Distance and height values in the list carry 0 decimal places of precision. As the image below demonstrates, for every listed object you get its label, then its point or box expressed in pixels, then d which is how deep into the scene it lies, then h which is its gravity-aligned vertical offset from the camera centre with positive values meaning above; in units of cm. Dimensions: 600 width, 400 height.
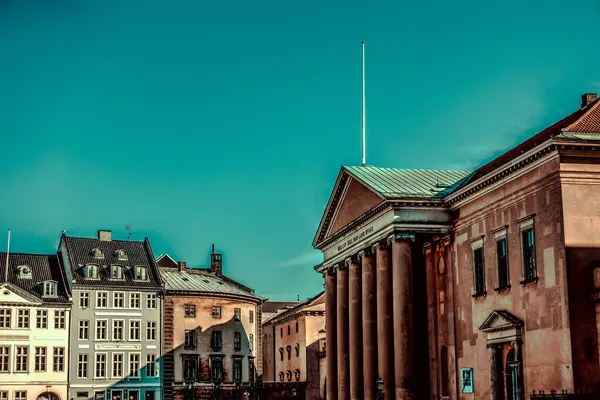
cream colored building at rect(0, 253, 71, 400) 8625 +316
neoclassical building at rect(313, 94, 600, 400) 4028 +456
